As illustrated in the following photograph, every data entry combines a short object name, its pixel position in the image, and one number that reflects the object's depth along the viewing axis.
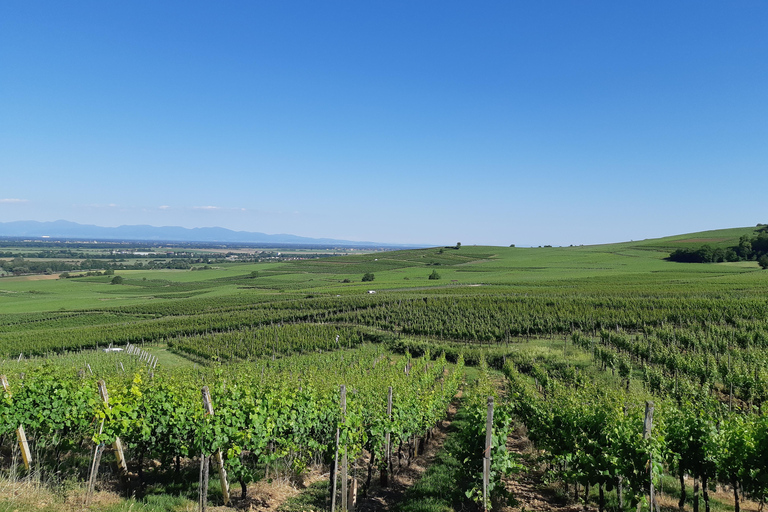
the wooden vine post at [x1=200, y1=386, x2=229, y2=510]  7.48
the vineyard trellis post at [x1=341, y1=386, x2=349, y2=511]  8.25
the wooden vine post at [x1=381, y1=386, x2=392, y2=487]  10.31
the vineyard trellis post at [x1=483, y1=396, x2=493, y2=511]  7.58
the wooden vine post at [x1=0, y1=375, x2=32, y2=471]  8.08
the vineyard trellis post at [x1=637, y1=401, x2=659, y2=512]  6.79
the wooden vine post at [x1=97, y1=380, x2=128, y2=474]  8.10
